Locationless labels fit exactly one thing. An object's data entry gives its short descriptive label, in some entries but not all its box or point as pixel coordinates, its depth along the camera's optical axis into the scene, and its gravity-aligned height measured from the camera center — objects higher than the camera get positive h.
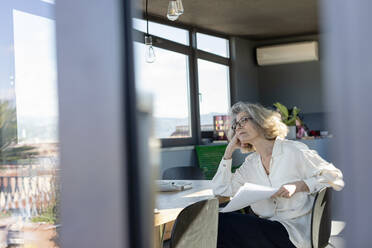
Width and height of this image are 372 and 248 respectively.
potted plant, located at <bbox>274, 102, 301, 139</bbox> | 5.24 +0.19
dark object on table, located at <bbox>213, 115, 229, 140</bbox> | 7.91 +0.20
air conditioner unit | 8.23 +1.47
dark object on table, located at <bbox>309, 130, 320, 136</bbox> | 7.34 +0.04
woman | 2.59 -0.24
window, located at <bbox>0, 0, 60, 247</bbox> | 0.94 +0.04
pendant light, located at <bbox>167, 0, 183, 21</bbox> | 3.59 +0.99
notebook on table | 3.01 -0.29
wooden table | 2.15 -0.32
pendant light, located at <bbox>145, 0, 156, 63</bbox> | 3.69 +0.73
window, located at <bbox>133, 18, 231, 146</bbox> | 6.68 +0.90
